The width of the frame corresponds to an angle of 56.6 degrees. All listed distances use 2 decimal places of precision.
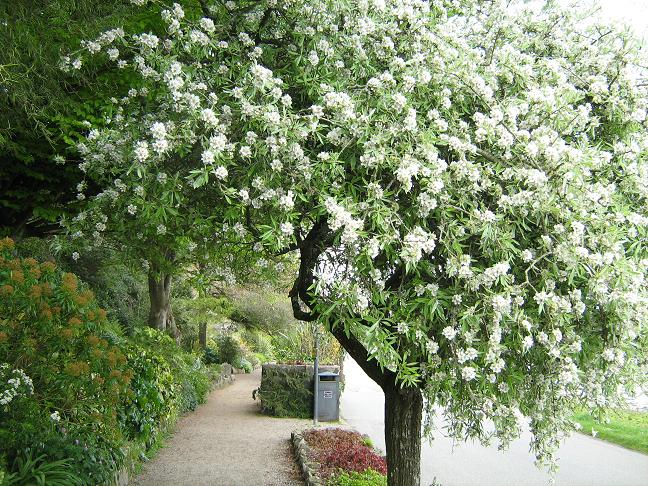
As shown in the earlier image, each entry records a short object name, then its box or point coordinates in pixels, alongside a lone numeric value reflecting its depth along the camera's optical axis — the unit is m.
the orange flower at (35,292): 5.39
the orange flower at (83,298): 5.82
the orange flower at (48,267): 5.97
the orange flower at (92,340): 5.71
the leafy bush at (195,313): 18.11
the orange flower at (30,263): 5.84
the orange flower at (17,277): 5.41
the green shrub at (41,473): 5.11
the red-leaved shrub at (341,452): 8.81
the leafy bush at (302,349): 18.56
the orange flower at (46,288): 5.55
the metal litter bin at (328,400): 14.64
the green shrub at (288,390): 15.20
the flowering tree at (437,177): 3.91
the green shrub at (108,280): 13.40
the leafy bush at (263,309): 20.97
